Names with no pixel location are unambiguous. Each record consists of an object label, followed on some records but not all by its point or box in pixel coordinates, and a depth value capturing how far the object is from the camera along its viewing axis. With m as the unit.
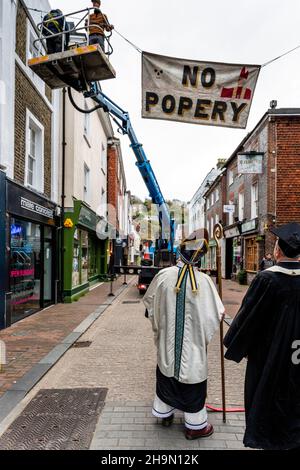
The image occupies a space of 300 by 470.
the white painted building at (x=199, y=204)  38.75
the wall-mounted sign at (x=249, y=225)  18.75
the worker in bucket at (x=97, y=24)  6.51
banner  4.31
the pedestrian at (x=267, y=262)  15.32
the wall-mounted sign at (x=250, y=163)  17.64
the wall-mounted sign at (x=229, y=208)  22.89
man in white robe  3.39
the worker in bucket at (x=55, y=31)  6.73
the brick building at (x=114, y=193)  24.88
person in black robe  2.78
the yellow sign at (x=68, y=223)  12.72
